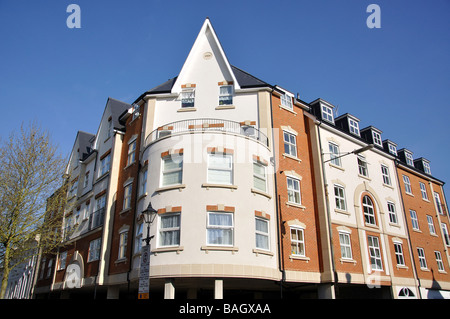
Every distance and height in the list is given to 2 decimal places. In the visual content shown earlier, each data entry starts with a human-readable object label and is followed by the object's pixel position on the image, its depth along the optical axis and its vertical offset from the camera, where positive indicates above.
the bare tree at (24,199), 20.39 +6.45
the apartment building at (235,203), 16.48 +5.86
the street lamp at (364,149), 19.76 +8.70
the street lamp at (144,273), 11.30 +1.21
